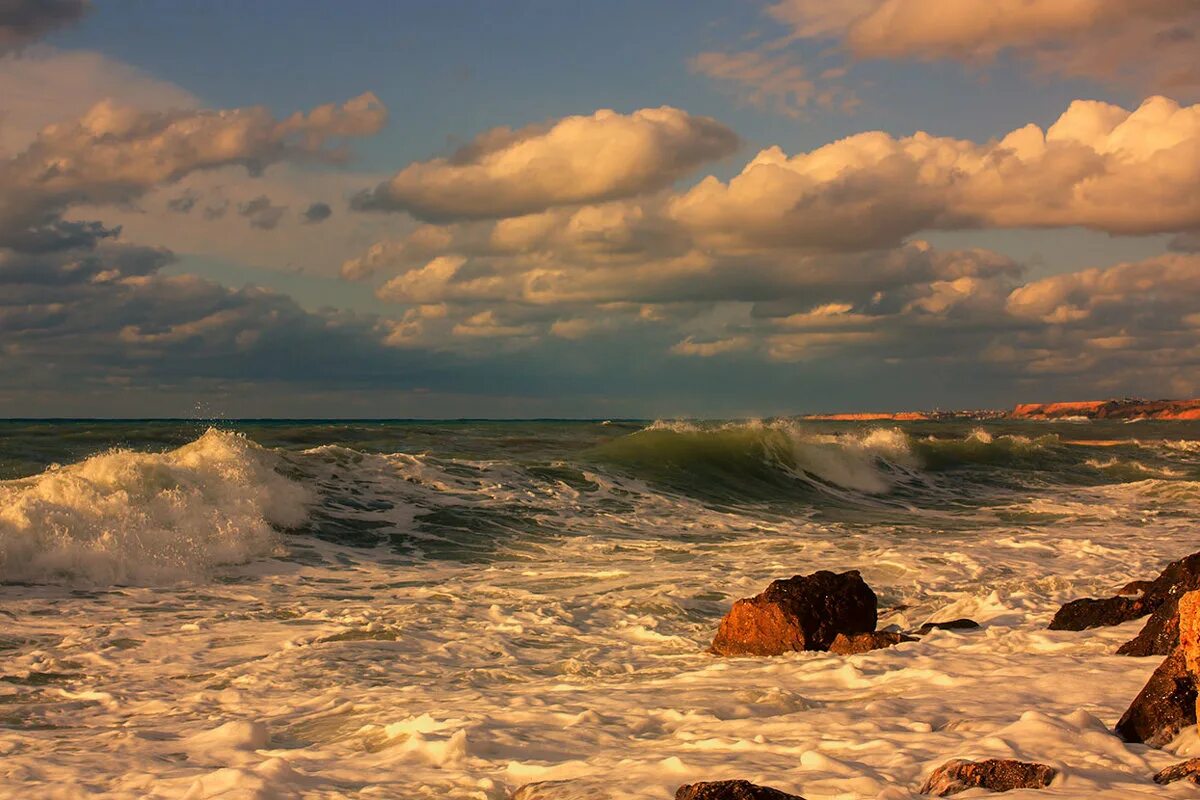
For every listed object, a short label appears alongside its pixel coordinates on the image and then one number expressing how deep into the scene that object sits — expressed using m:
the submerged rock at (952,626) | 9.26
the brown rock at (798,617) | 8.67
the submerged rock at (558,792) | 4.88
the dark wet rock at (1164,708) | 5.07
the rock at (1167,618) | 7.28
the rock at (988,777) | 4.53
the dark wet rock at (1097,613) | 8.80
